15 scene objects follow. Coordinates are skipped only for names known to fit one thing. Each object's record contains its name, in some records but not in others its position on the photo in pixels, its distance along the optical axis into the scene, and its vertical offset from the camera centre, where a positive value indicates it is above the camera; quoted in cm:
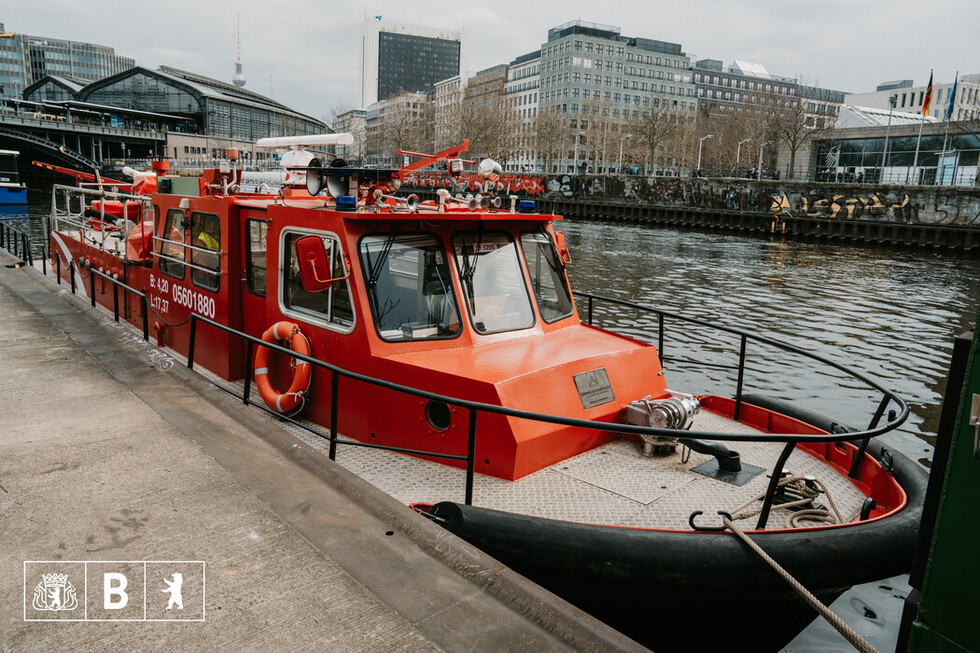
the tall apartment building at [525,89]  13100 +2069
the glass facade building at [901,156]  5644 +497
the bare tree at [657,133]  8238 +816
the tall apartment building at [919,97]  10044 +1822
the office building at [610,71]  12506 +2346
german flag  5223 +833
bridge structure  7188 +411
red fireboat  452 -189
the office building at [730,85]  14562 +2565
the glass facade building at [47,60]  16062 +2614
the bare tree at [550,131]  8956 +827
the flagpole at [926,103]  5221 +826
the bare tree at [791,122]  6488 +802
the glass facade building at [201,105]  9700 +1022
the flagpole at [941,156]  5266 +444
